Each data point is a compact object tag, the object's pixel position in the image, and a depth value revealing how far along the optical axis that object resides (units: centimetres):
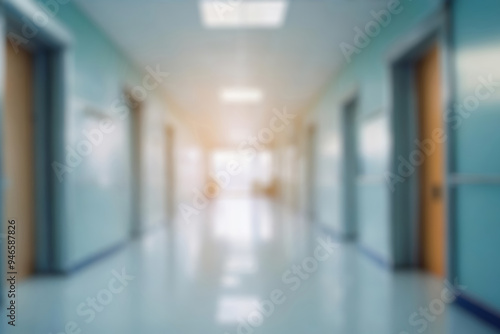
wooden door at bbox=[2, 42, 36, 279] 448
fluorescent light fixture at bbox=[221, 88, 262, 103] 1033
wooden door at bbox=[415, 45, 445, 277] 475
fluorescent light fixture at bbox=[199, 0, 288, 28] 513
